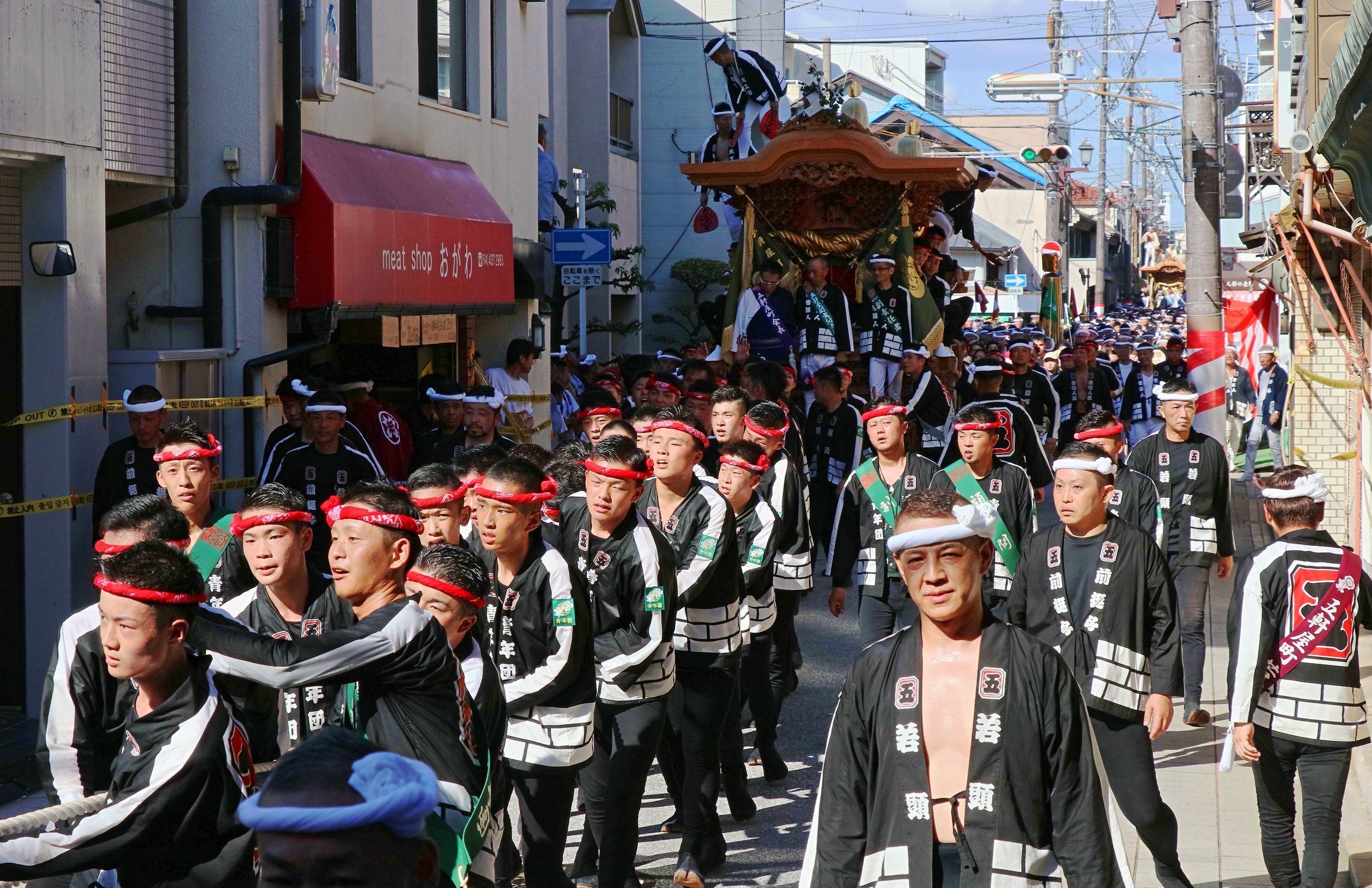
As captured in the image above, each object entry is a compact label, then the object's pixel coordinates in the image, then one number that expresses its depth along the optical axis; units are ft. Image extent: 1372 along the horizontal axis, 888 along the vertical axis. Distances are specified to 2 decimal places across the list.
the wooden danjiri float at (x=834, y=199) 59.11
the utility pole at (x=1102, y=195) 156.53
